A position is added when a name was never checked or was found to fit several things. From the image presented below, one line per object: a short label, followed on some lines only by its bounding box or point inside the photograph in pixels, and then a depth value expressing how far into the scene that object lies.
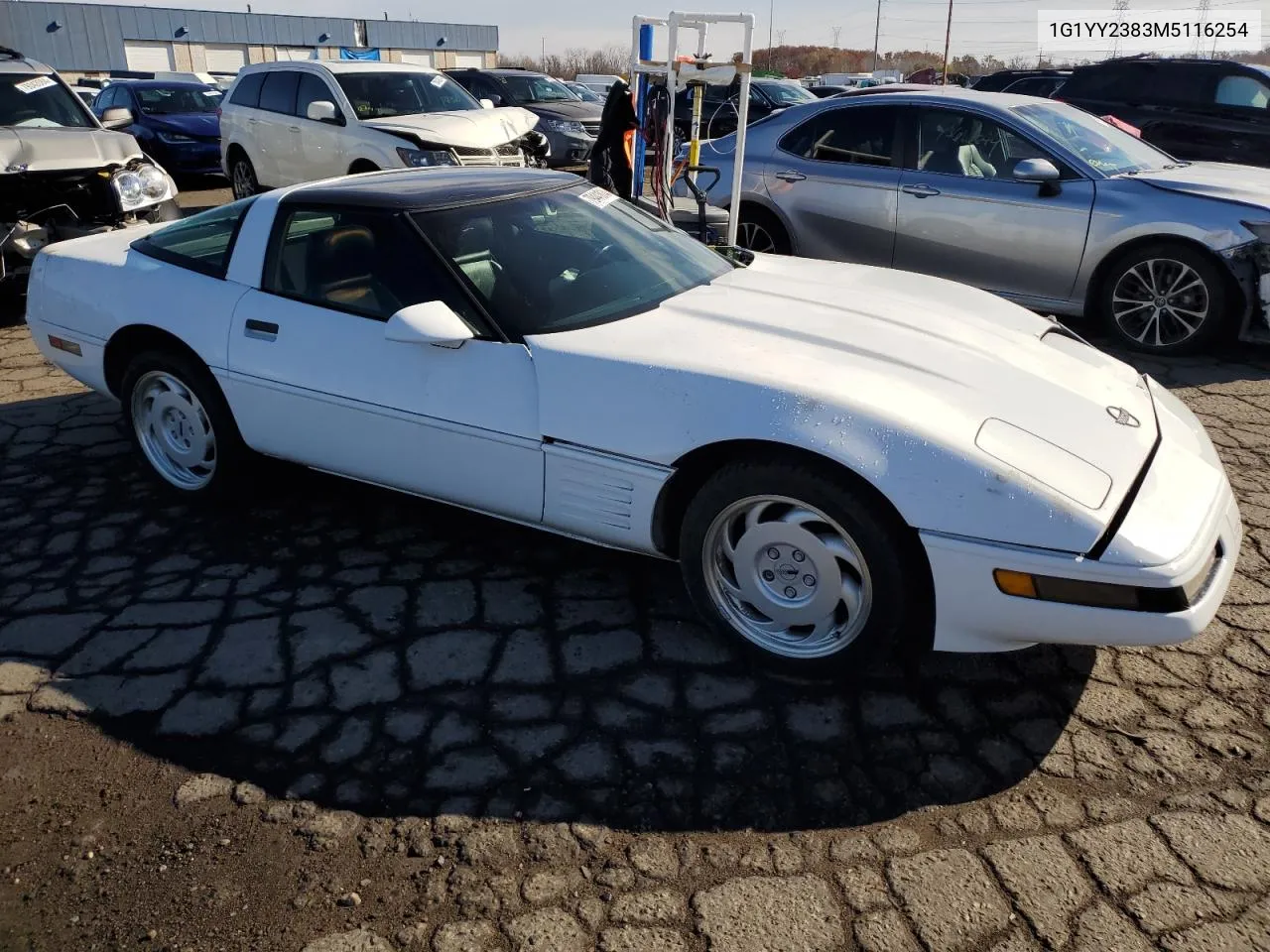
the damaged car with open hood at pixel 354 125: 9.16
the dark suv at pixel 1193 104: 9.75
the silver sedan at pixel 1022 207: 5.73
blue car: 13.29
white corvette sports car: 2.49
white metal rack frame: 6.13
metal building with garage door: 47.75
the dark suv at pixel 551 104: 13.85
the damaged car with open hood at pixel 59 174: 6.84
